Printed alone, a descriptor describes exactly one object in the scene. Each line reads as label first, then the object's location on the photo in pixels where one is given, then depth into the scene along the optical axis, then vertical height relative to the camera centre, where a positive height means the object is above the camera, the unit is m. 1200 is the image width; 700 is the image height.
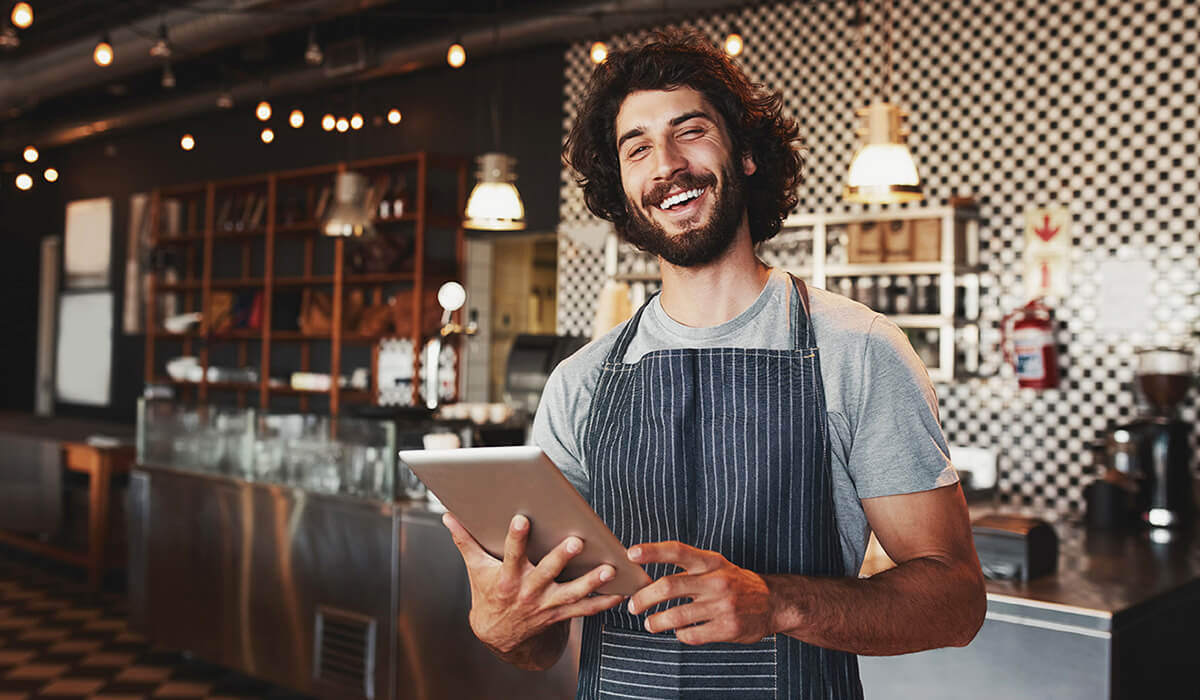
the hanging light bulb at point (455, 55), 4.68 +1.40
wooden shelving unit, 7.00 +0.87
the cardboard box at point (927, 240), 4.93 +0.64
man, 1.34 -0.11
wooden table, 6.57 -0.87
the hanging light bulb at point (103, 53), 4.77 +1.40
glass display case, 3.98 -0.37
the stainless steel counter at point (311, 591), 3.63 -0.92
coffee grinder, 3.96 -0.32
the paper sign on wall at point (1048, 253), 4.72 +0.57
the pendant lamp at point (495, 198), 4.91 +0.80
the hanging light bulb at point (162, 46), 5.40 +1.63
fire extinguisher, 4.65 +0.12
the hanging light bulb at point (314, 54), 5.62 +1.67
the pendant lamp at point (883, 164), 3.60 +0.73
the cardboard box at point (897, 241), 5.04 +0.65
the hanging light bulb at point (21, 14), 4.32 +1.43
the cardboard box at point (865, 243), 5.13 +0.65
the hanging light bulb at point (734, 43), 4.55 +1.44
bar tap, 3.94 +0.14
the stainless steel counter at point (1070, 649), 2.34 -0.64
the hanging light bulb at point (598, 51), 4.77 +1.47
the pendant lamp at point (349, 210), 5.81 +0.86
